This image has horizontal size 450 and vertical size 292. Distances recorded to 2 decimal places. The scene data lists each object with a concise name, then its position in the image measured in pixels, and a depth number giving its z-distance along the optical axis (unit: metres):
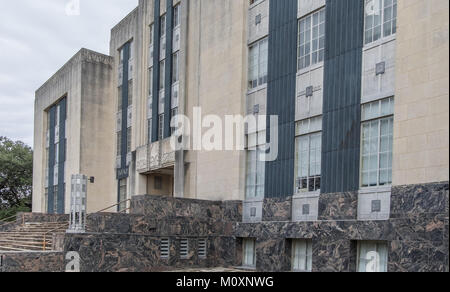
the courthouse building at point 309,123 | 13.96
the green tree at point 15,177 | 51.22
